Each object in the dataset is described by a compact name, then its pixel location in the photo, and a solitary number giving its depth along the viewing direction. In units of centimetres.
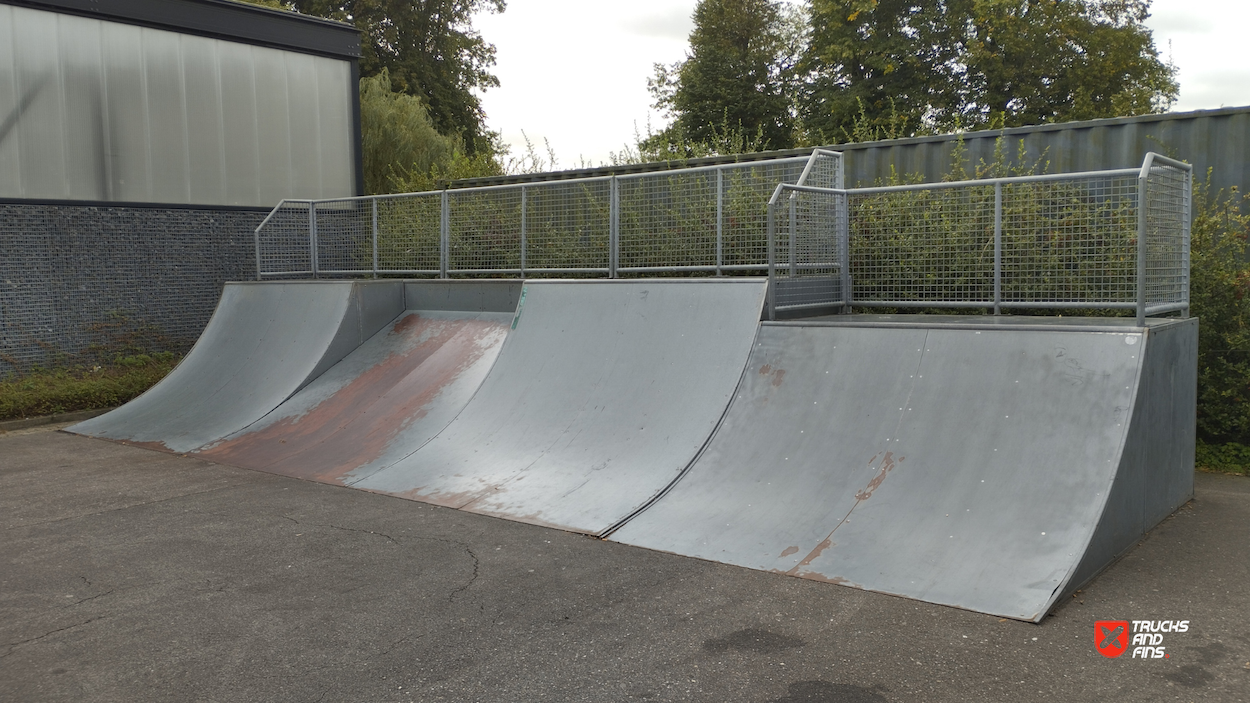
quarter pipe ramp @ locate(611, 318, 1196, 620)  506
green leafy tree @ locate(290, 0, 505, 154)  3169
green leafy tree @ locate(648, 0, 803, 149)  3794
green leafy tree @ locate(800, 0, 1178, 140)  2808
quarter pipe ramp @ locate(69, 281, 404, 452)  1018
